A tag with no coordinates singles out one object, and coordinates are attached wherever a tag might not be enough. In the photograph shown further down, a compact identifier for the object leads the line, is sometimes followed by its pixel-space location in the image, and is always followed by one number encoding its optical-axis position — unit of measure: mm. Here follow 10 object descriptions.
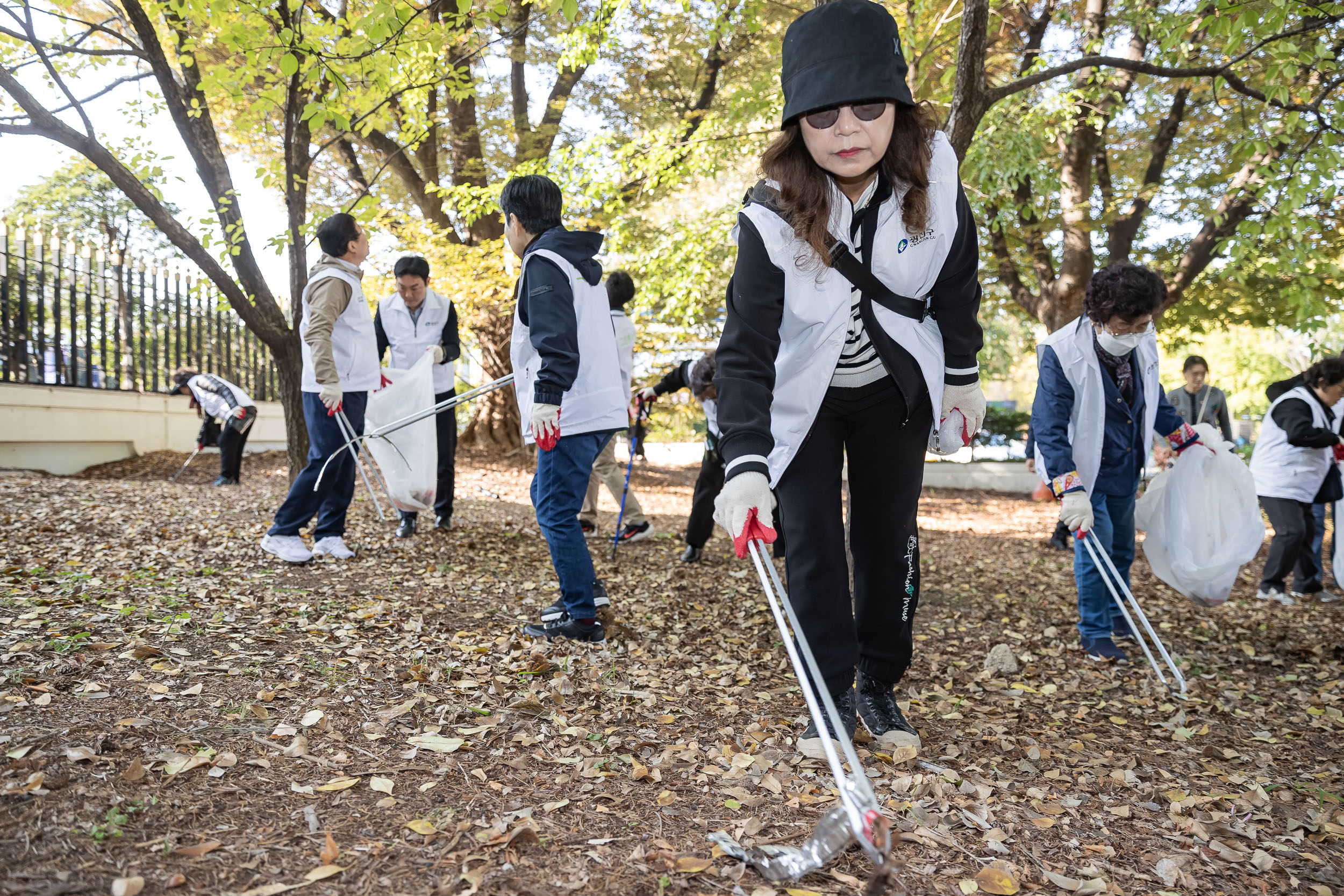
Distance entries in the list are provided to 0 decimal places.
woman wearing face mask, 3957
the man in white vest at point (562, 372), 3615
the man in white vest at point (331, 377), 4926
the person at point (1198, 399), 7766
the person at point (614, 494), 6820
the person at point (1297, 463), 5617
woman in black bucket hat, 2330
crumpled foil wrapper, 2018
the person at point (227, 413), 9070
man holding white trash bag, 6043
